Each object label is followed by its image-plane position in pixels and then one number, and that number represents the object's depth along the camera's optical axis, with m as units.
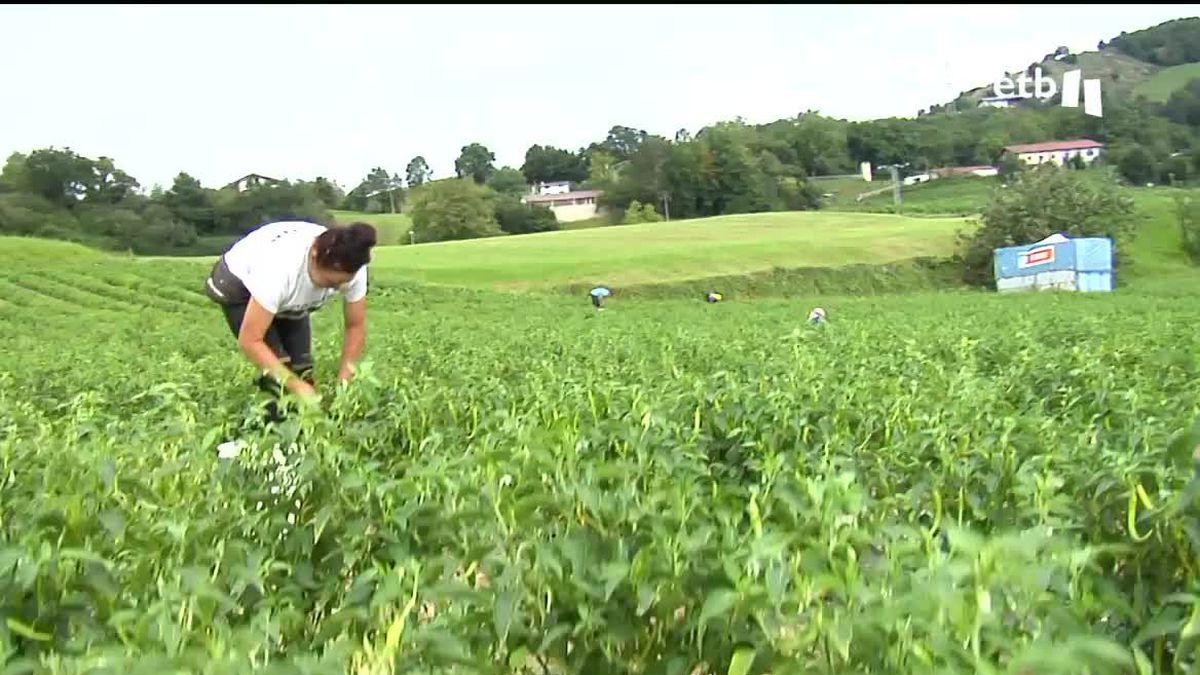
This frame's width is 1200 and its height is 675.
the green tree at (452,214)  74.81
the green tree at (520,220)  81.44
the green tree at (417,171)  114.60
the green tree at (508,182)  104.56
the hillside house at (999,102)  146.62
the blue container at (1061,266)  36.50
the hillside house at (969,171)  90.75
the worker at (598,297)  28.94
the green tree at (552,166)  122.50
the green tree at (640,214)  78.56
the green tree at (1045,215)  42.81
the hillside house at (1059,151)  94.28
